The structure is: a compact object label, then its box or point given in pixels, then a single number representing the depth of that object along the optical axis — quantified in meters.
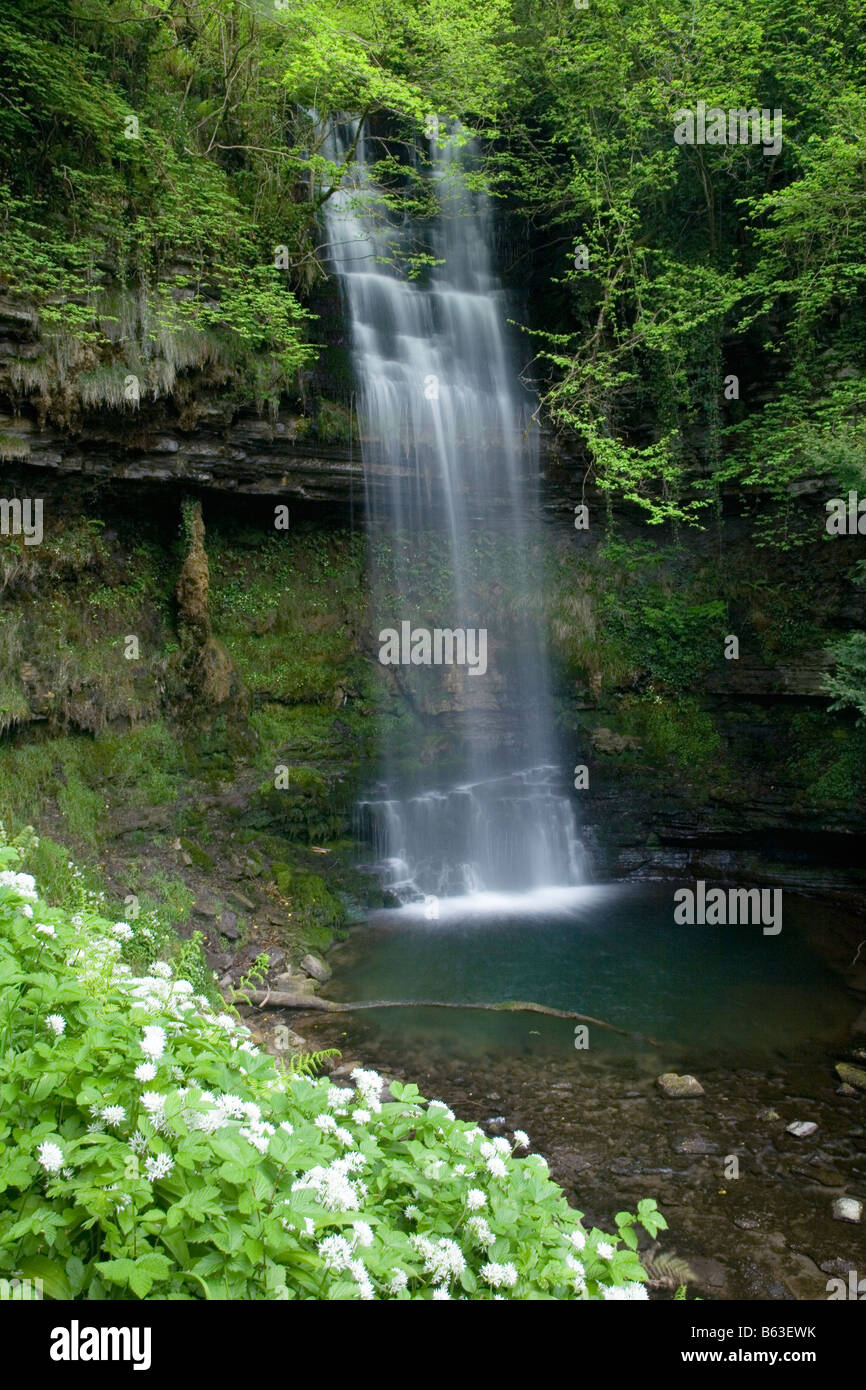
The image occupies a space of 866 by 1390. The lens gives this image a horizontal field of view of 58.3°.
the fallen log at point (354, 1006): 8.38
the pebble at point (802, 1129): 6.50
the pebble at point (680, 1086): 7.07
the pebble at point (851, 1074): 7.20
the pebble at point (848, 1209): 5.57
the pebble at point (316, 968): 9.23
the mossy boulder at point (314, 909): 10.13
